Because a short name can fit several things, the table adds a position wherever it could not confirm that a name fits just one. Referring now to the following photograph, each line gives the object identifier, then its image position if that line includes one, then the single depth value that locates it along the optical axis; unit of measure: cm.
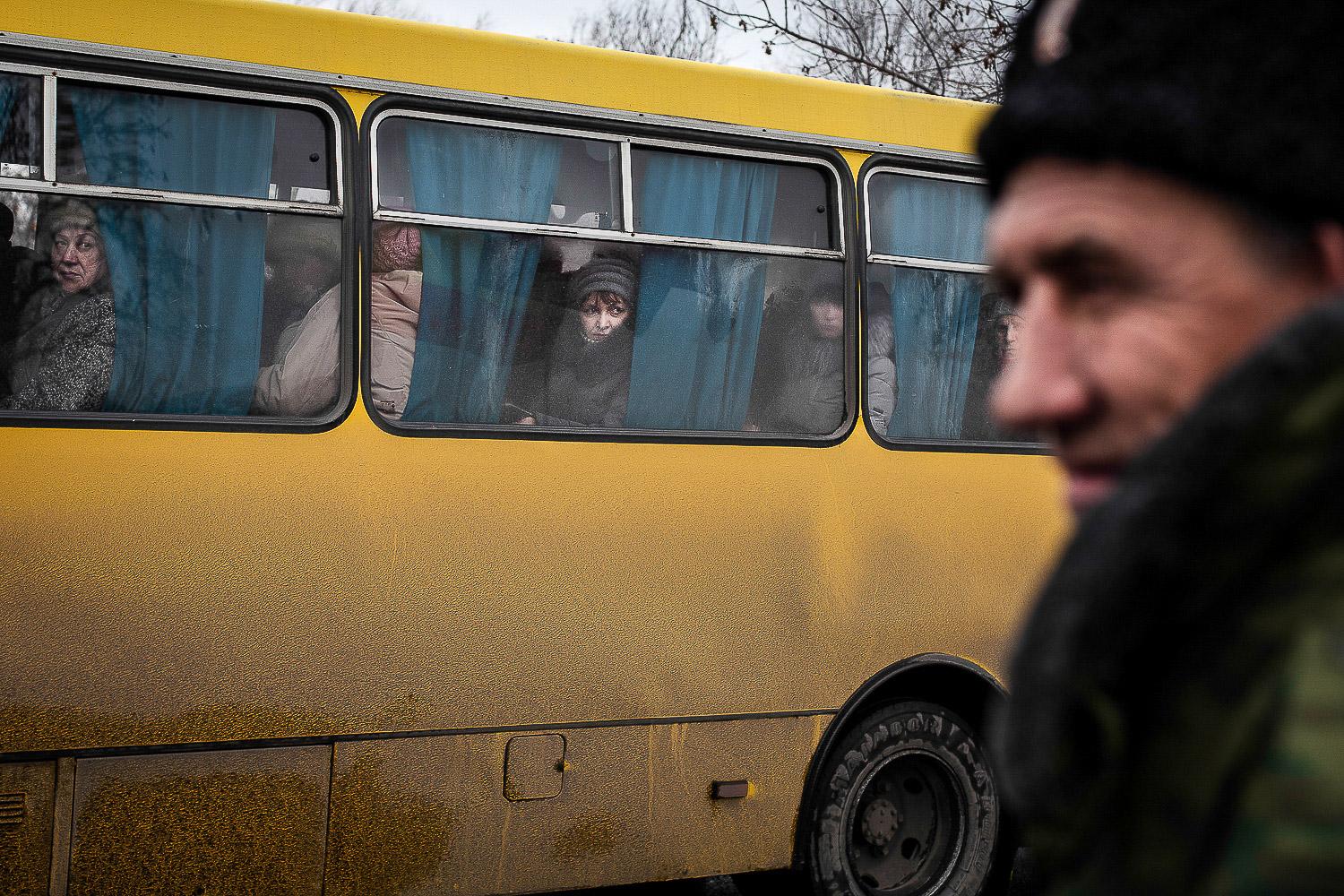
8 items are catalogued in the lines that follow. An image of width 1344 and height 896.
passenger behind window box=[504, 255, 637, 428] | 486
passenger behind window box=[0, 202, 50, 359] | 421
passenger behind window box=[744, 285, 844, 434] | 525
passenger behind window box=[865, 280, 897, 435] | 545
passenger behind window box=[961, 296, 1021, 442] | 564
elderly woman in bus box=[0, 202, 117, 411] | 424
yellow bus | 424
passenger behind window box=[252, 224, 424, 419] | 455
